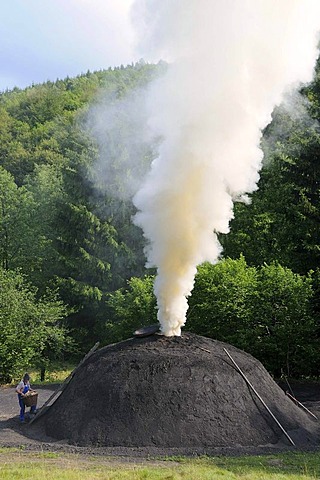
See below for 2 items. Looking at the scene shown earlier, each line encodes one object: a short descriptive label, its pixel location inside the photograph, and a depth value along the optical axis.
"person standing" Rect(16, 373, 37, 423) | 17.00
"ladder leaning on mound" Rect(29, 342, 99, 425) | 16.72
